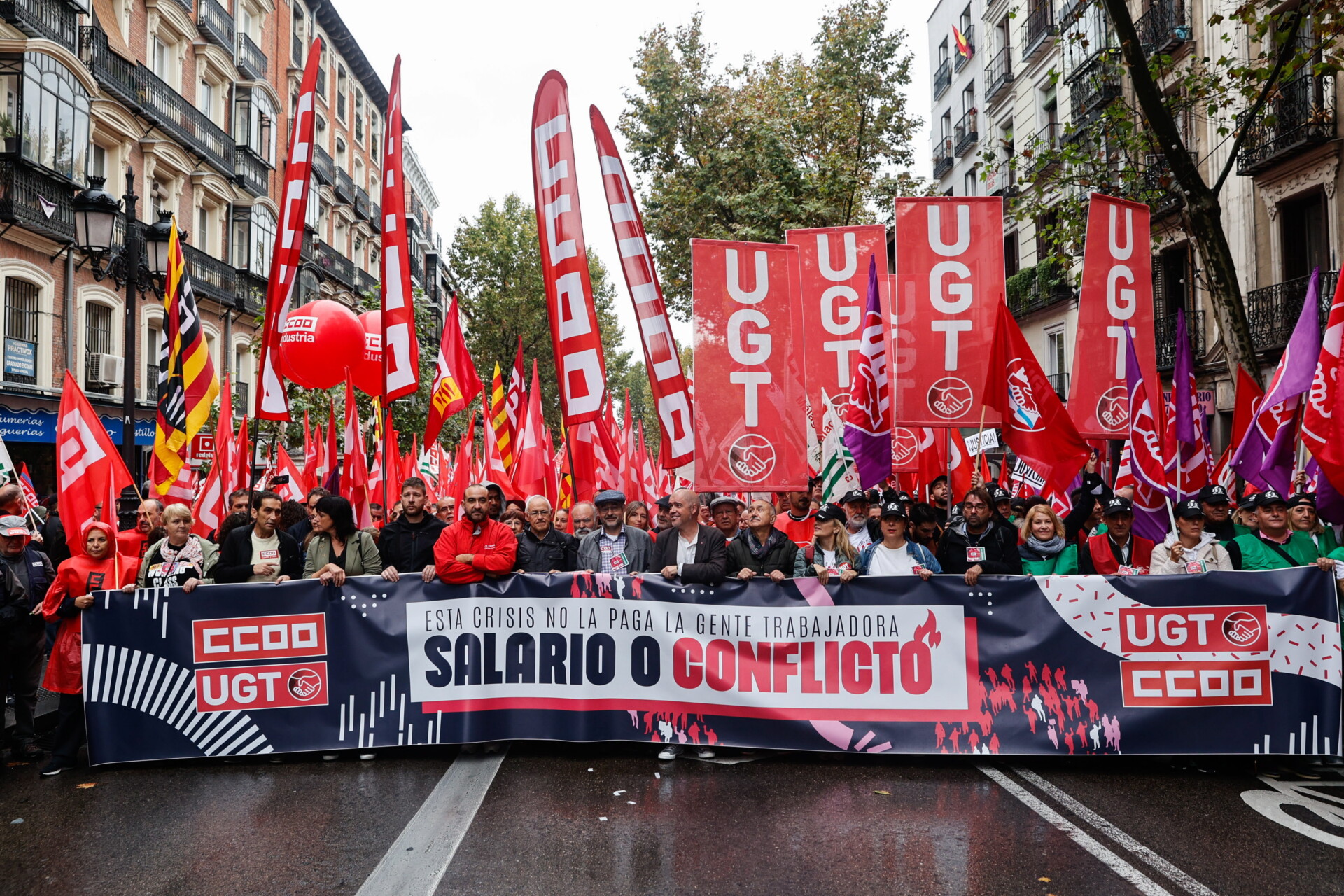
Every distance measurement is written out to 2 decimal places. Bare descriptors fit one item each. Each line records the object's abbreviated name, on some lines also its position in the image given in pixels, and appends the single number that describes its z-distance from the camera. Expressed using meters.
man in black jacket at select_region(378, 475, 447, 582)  7.15
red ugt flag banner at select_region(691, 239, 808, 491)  7.95
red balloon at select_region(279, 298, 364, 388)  12.59
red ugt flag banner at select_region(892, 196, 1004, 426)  8.73
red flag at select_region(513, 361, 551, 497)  12.05
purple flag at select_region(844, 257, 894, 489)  7.84
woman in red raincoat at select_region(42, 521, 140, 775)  6.23
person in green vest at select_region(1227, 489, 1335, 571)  6.83
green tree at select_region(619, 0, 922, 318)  23.05
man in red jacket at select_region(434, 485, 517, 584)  6.50
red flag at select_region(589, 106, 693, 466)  8.02
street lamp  10.80
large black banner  6.02
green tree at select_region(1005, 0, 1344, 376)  10.82
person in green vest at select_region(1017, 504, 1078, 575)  6.97
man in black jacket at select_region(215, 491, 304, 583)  6.71
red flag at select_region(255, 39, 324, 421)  8.13
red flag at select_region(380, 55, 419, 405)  8.16
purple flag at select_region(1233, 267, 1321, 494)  7.91
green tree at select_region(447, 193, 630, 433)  45.00
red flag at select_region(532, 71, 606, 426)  7.34
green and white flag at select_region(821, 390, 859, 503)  8.30
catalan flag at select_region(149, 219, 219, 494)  10.41
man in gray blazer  7.00
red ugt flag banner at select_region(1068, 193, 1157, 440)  9.02
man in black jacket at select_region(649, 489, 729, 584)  6.42
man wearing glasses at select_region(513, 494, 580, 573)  7.12
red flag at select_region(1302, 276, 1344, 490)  6.77
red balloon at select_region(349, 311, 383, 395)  12.91
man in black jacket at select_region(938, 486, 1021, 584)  6.82
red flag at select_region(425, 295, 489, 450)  12.49
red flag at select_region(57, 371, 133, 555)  7.94
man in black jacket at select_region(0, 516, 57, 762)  6.41
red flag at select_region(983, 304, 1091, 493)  7.66
